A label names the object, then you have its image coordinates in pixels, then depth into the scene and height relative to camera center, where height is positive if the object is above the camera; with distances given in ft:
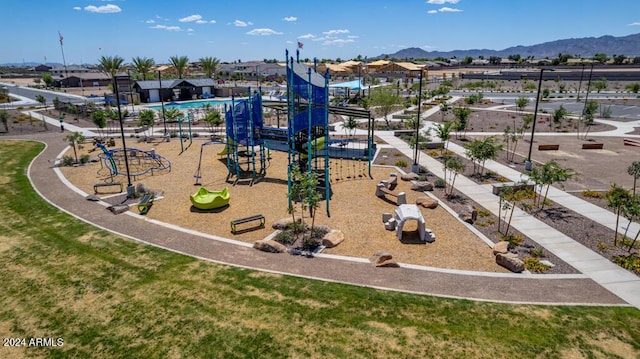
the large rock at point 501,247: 52.08 -22.53
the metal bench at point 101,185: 79.24 -21.61
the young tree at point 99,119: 133.64 -13.75
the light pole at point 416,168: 91.24 -20.69
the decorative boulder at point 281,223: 61.87 -22.82
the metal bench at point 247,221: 60.24 -22.01
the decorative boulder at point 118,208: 69.15 -22.95
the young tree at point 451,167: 76.05 -17.09
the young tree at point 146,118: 145.91 -14.51
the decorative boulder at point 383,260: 49.88 -23.13
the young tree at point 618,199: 54.29 -16.80
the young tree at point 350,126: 137.80 -17.80
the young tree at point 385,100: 159.94 -8.94
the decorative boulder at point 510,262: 48.14 -22.62
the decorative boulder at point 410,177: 87.15 -21.78
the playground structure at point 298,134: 76.13 -12.63
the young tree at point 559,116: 149.09 -14.35
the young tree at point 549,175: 67.00 -16.51
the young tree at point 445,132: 107.14 -14.53
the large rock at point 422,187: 80.12 -21.99
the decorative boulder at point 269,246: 54.13 -23.09
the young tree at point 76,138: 106.55 -16.23
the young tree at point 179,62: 295.28 +12.23
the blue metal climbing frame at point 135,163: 93.62 -22.03
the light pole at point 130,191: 76.74 -21.78
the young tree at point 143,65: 289.74 +10.22
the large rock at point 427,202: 70.44 -22.27
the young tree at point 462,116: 136.26 -12.91
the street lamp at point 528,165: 92.73 -20.34
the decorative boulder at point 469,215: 63.57 -22.32
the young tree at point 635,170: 67.55 -15.80
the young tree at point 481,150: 84.07 -15.30
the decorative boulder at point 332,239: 55.52 -22.83
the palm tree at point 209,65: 329.93 +11.59
